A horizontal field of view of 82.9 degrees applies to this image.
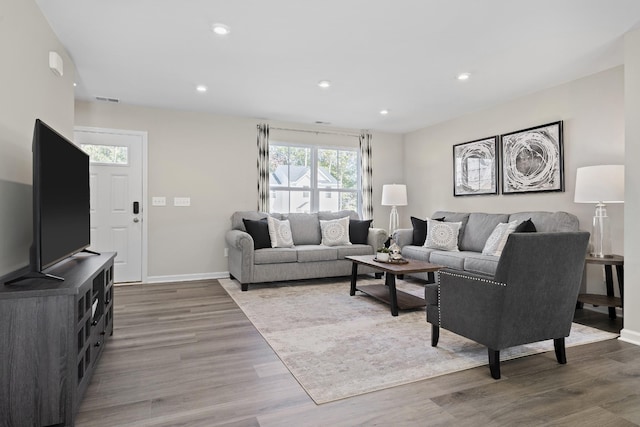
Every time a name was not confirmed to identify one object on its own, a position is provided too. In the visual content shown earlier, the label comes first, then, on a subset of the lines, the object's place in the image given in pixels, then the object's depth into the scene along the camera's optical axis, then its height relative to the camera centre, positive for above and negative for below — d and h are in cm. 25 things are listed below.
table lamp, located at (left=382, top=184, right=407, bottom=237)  593 +32
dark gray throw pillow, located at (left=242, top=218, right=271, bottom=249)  478 -23
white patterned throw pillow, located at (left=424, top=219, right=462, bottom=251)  471 -29
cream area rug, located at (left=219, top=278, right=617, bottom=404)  217 -97
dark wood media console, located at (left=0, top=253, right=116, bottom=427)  157 -61
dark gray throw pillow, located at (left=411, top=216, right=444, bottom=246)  516 -25
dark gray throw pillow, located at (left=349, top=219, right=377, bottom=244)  542 -26
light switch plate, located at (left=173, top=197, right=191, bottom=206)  514 +21
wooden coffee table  344 -73
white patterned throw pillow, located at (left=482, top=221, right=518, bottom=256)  406 -28
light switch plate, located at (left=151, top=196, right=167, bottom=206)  501 +21
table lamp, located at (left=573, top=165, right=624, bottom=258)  321 +19
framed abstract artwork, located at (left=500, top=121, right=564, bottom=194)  409 +65
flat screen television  175 +11
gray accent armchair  207 -49
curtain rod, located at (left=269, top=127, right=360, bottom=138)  582 +139
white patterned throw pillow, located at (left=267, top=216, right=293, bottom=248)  489 -25
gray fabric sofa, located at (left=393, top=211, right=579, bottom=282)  380 -29
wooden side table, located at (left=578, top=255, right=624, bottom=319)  316 -70
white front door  474 +29
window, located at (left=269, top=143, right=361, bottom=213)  583 +62
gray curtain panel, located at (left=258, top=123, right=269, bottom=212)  556 +73
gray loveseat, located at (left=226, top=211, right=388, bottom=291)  452 -51
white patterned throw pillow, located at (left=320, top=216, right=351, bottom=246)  527 -25
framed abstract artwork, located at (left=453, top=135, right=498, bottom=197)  489 +67
